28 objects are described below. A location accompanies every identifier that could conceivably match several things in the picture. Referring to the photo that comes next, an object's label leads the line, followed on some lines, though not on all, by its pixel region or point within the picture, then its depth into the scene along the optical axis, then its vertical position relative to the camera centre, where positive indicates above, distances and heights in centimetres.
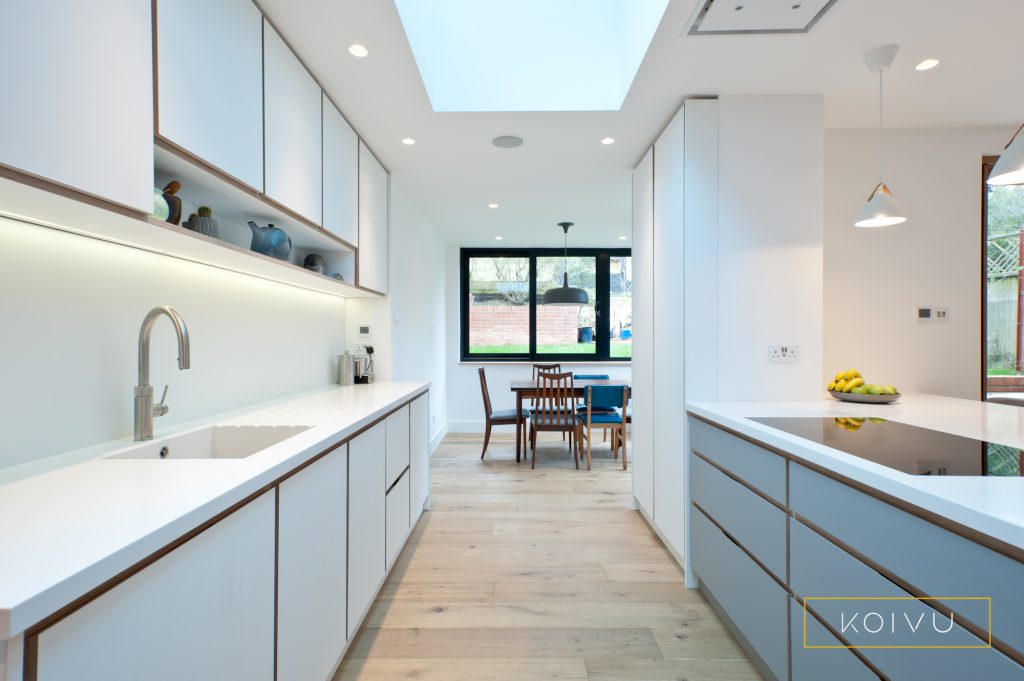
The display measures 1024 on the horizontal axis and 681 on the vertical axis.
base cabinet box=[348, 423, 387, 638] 174 -74
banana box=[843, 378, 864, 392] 225 -20
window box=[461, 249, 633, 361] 629 +47
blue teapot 192 +43
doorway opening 267 +33
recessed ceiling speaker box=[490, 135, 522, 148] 282 +125
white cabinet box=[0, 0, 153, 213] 83 +50
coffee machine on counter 311 -19
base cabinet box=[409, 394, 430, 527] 280 -75
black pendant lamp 527 +54
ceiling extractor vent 167 +124
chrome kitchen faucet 134 -13
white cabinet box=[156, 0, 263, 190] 120 +77
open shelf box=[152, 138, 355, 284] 136 +53
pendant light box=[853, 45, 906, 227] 199 +64
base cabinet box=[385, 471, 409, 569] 227 -93
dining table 453 -48
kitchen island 86 -48
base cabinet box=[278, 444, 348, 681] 121 -68
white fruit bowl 217 -26
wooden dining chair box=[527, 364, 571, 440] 524 -32
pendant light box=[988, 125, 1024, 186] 155 +62
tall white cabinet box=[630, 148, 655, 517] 292 +5
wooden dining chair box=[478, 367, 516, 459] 479 -80
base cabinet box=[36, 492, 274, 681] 64 -48
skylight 243 +147
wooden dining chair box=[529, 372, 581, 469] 448 -69
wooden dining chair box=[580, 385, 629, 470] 446 -61
